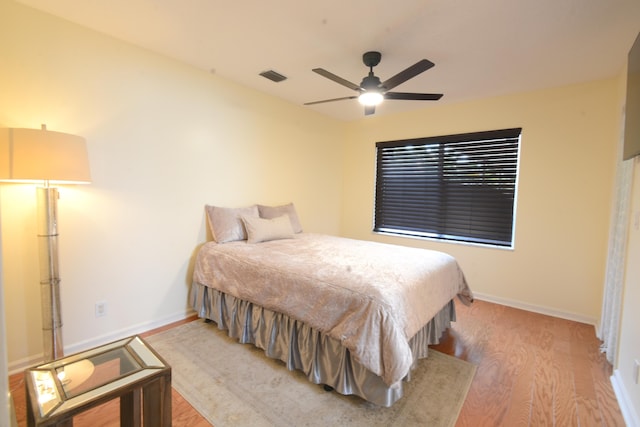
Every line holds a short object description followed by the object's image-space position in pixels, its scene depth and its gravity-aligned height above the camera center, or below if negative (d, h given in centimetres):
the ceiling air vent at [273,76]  295 +120
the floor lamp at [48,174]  163 +8
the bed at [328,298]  168 -71
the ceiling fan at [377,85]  213 +87
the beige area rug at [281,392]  167 -125
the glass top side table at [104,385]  106 -77
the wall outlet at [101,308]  236 -95
